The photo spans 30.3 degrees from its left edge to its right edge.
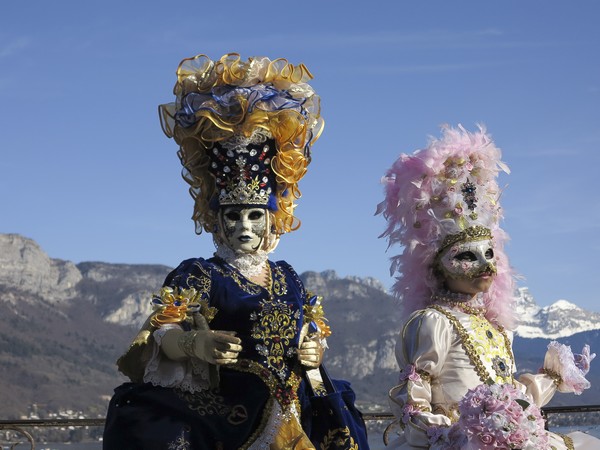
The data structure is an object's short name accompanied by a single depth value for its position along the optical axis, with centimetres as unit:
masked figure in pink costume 569
